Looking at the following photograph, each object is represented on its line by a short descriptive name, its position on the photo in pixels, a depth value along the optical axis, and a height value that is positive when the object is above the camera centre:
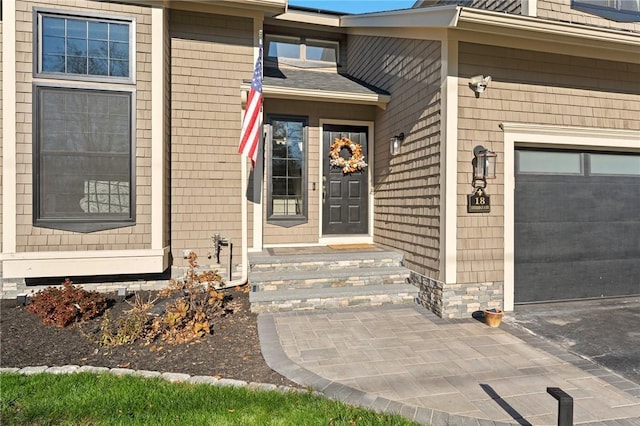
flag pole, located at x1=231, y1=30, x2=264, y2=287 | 6.26 -0.09
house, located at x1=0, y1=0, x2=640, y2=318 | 4.84 +0.99
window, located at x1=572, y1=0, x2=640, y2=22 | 6.04 +3.42
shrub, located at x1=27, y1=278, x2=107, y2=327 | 4.39 -1.20
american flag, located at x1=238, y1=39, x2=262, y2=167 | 5.33 +1.30
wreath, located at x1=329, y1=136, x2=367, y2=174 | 7.26 +1.07
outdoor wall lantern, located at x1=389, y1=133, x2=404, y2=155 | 6.05 +1.14
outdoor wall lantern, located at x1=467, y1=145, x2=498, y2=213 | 4.75 +0.47
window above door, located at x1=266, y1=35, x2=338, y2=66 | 7.86 +3.51
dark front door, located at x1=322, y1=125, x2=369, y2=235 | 7.31 +0.38
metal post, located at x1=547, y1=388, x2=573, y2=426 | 1.87 -1.00
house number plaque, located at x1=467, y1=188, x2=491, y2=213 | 4.84 +0.13
